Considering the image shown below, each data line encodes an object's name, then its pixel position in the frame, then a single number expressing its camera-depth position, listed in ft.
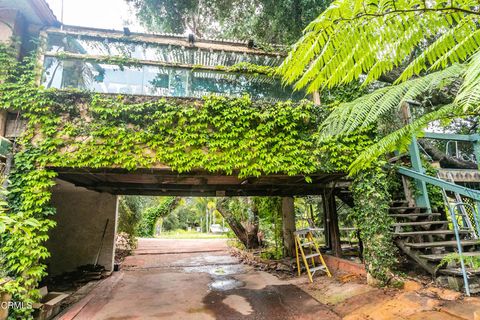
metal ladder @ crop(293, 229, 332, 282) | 22.21
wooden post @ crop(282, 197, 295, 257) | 29.78
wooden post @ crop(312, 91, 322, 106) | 19.75
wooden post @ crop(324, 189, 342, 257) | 25.88
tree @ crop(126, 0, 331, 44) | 26.21
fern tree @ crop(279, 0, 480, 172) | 3.93
